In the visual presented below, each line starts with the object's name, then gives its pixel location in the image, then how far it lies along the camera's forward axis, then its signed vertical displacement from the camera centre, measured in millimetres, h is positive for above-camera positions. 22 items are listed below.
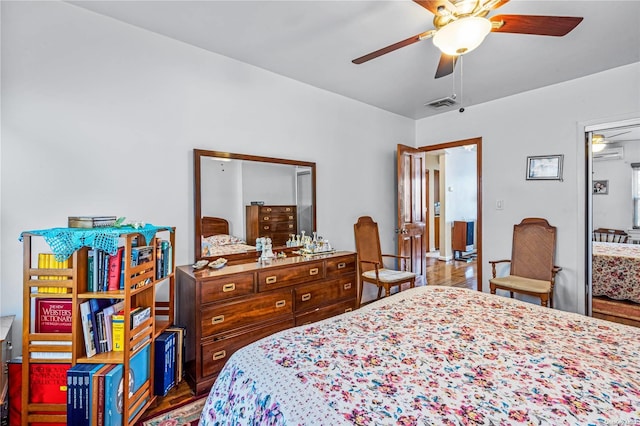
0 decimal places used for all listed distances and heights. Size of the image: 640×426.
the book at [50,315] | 1619 -542
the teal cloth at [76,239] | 1525 -134
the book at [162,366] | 1952 -994
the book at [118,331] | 1672 -651
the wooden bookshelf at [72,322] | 1564 -566
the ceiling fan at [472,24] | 1520 +990
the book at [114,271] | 1679 -321
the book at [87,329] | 1611 -619
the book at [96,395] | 1510 -908
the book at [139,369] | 1729 -925
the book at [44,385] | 1613 -918
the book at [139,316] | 1735 -607
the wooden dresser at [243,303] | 2047 -697
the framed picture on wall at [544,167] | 3316 +483
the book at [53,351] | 1592 -719
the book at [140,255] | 1722 -248
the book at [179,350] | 2086 -952
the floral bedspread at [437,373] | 855 -558
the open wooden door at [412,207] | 4027 +53
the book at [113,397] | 1532 -944
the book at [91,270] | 1652 -311
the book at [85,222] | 1704 -51
